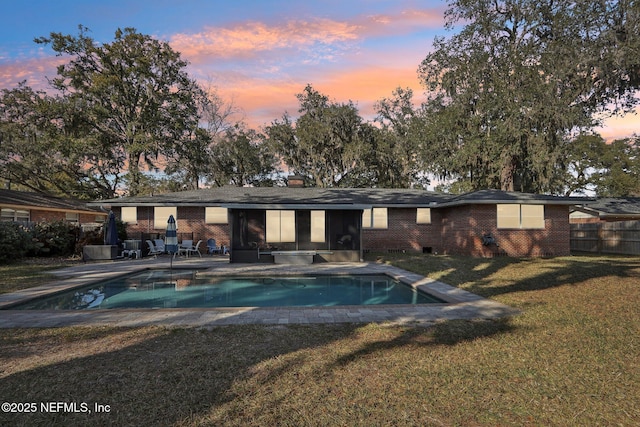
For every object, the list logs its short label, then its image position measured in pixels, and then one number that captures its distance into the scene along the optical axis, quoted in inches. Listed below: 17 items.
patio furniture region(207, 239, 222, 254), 705.7
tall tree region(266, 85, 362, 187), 1230.3
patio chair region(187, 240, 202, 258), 676.6
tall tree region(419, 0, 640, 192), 755.4
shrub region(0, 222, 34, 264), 517.0
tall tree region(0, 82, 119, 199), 987.9
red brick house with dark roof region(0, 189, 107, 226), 781.3
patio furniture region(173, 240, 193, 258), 680.4
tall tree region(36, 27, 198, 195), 1020.5
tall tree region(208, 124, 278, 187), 1344.7
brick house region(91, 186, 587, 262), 623.2
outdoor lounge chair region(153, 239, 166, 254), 672.4
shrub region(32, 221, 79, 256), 599.8
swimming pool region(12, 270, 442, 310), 322.0
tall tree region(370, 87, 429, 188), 1280.8
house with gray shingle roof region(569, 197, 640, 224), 865.5
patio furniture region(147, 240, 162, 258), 663.8
